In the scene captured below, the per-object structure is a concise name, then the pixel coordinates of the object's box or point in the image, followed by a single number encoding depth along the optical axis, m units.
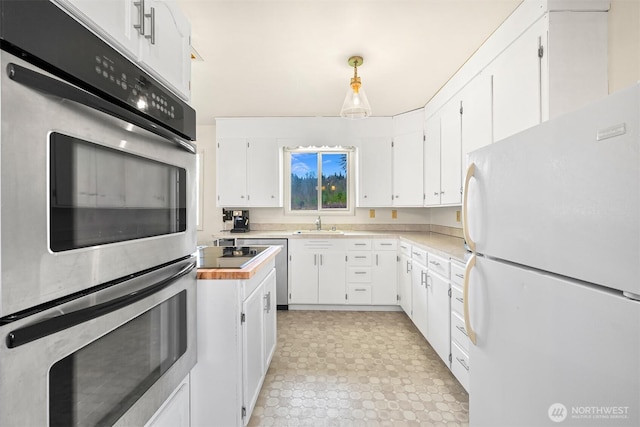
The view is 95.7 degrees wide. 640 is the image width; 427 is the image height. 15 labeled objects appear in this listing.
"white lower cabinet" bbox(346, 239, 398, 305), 3.47
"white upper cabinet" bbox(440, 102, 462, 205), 2.53
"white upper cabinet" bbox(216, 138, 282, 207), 3.85
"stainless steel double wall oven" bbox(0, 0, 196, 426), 0.49
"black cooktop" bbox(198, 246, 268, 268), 1.44
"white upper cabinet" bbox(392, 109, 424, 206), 3.43
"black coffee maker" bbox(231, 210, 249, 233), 3.96
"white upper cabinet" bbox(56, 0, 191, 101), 0.69
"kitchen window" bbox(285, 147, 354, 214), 4.17
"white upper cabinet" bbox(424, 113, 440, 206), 3.00
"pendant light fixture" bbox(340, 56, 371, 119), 2.24
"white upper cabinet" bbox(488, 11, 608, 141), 1.49
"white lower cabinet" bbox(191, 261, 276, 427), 1.28
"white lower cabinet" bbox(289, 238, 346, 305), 3.50
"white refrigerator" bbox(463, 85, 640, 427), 0.64
